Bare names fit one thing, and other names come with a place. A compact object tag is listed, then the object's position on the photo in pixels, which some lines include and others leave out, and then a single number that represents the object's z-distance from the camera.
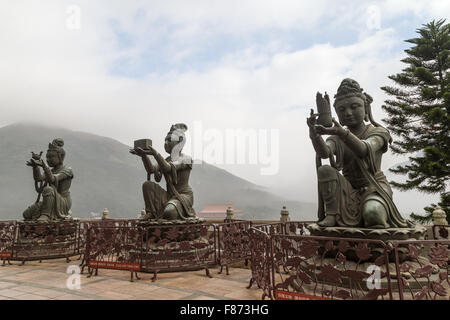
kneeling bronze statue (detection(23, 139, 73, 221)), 8.40
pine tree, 12.77
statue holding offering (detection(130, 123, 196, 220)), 6.62
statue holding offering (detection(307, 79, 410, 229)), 4.23
